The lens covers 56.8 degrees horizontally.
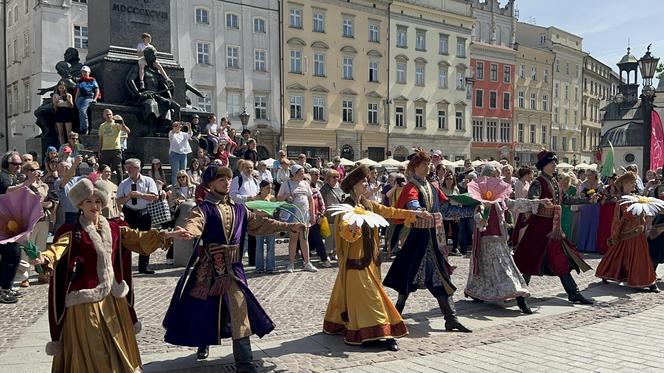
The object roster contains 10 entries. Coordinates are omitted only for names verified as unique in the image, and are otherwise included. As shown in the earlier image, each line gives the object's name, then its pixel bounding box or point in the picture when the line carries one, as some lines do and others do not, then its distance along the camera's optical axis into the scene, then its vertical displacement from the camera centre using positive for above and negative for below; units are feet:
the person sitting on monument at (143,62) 45.93 +9.03
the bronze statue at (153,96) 45.91 +6.41
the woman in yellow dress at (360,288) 18.74 -3.34
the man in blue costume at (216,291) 16.33 -2.98
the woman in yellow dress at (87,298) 14.08 -2.73
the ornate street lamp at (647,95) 46.91 +6.57
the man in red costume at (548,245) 25.76 -2.73
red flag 50.39 +3.00
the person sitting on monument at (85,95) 42.88 +6.05
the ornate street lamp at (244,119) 87.25 +8.91
